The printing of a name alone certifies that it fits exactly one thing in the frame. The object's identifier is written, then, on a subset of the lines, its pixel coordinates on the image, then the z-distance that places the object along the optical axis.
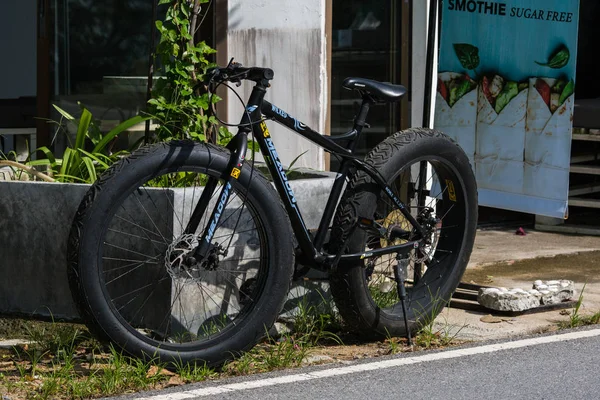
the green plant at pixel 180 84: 10.14
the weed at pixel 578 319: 9.86
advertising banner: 11.69
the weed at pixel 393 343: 8.98
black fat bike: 7.94
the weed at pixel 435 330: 9.25
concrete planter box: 9.14
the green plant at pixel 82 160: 9.80
